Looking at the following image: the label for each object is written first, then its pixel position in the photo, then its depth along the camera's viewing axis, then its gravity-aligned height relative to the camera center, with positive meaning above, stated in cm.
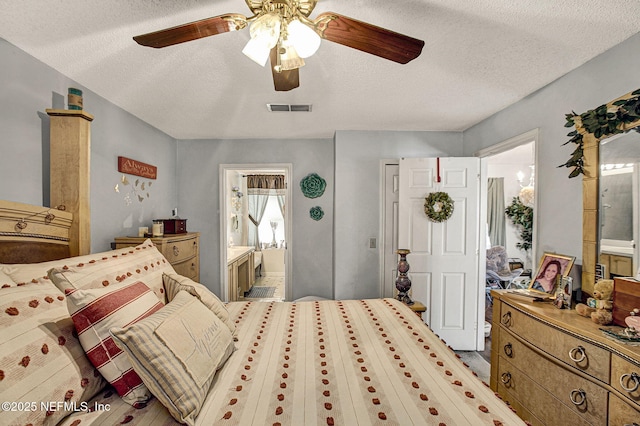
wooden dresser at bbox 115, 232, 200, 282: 233 -38
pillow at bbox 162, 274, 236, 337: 142 -46
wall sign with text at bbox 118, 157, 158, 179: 248 +42
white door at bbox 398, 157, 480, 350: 292 -41
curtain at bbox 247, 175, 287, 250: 630 +39
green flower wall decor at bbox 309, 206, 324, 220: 364 -4
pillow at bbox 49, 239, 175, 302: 105 -29
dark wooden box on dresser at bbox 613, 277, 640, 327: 126 -42
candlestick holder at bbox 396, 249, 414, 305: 241 -65
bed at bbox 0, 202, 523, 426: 83 -70
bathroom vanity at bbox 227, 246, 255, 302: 392 -106
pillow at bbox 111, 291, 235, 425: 87 -53
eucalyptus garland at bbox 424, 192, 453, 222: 286 +5
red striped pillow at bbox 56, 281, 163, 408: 95 -49
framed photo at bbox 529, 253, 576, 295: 174 -40
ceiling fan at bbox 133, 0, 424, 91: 101 +72
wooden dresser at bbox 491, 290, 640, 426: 115 -82
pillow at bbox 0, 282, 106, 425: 74 -48
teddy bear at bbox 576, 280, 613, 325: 136 -50
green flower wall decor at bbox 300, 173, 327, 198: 362 +33
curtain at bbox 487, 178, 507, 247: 584 -2
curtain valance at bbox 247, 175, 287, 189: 629 +69
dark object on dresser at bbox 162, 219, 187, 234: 272 -18
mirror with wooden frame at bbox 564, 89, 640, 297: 149 +34
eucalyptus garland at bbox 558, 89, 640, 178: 140 +53
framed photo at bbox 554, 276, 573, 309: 161 -50
